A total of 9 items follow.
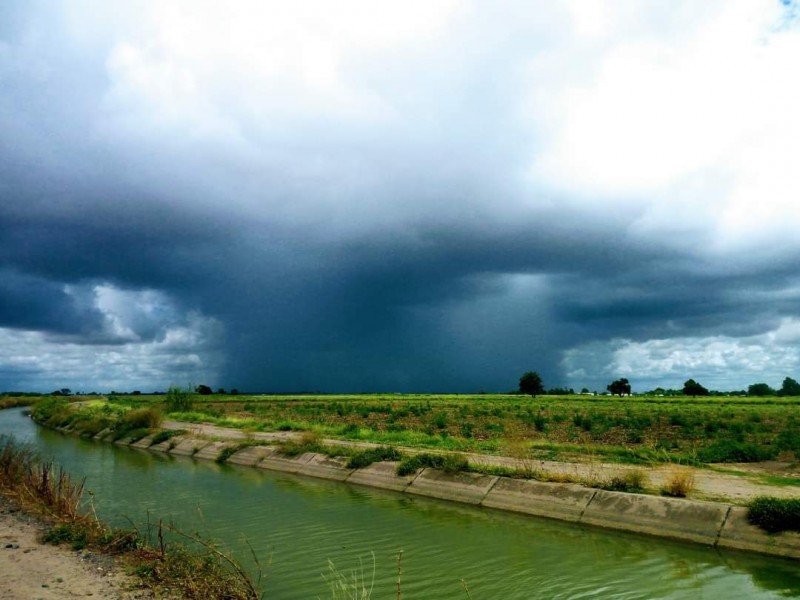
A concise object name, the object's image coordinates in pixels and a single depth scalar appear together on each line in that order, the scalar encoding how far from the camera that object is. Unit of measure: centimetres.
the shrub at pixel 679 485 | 1560
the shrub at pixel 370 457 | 2262
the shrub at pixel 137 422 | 4072
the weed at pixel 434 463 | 1973
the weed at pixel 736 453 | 2484
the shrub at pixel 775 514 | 1281
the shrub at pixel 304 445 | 2614
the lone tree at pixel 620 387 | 18000
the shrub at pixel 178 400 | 6009
